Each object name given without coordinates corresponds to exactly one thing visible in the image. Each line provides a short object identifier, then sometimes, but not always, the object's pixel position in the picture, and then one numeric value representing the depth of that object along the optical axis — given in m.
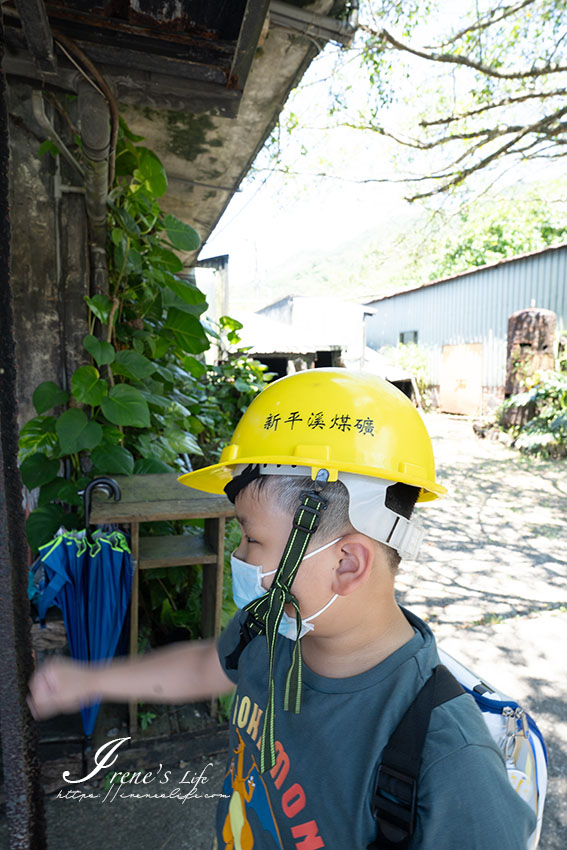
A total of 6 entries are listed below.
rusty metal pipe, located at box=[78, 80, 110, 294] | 2.08
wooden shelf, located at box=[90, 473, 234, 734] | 2.25
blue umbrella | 2.23
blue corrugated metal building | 14.58
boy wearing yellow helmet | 0.93
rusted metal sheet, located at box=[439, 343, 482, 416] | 17.06
